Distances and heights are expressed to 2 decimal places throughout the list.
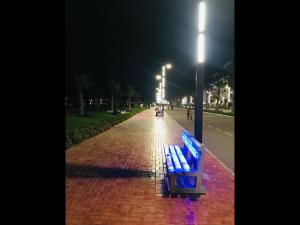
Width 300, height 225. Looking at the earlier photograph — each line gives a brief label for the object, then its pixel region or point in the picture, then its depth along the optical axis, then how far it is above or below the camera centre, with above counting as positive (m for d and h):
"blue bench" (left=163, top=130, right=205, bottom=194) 3.57 -1.11
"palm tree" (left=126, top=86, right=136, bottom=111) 31.76 +2.71
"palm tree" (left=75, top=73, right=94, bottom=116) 18.96 +2.43
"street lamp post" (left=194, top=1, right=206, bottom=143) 4.58 +0.72
